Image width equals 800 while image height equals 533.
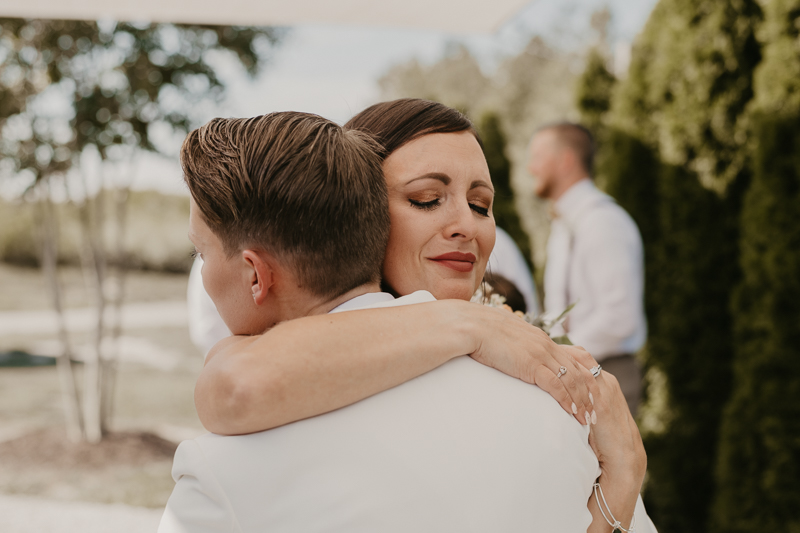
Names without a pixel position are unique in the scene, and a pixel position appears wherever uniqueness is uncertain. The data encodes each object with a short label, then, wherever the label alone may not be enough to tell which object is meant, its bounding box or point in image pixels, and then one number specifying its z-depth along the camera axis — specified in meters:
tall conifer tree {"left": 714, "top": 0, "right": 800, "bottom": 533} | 4.27
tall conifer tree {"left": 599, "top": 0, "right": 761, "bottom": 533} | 4.93
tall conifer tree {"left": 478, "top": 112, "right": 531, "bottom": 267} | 8.49
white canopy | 4.71
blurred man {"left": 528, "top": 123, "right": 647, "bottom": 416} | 4.36
